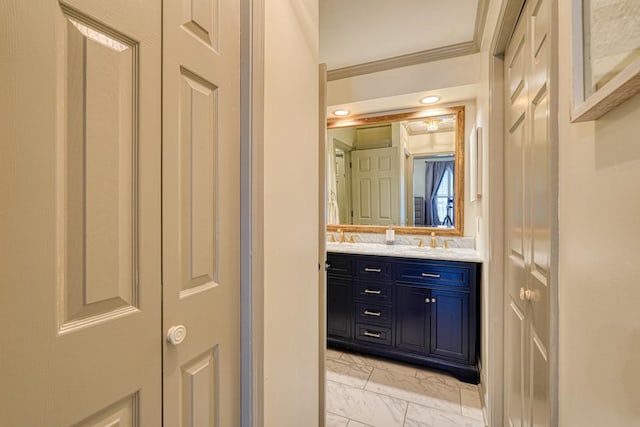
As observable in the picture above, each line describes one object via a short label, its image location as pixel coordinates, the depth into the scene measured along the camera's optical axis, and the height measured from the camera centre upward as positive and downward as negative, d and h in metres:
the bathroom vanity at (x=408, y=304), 2.24 -0.76
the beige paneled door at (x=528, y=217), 0.97 -0.01
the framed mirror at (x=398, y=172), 2.78 +0.43
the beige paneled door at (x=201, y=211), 0.74 +0.01
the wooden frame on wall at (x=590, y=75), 0.44 +0.24
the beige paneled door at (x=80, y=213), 0.47 +0.00
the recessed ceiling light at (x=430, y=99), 2.64 +1.06
